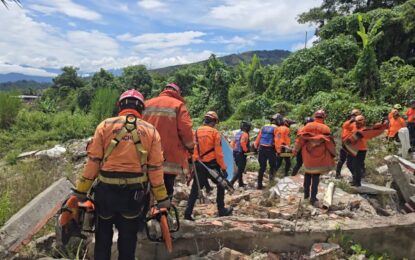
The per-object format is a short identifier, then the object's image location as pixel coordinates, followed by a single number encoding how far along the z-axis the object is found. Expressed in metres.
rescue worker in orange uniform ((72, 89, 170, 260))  3.50
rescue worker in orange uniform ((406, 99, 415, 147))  11.55
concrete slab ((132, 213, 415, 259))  4.77
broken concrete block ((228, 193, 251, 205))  7.32
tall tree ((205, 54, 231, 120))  22.69
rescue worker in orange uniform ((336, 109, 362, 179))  8.39
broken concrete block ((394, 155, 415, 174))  9.73
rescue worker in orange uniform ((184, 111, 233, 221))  5.98
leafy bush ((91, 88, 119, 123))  20.84
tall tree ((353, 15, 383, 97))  16.97
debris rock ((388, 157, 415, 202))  8.28
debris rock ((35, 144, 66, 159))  15.09
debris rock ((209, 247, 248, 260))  4.54
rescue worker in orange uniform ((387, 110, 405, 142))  11.34
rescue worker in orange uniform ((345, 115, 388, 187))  8.07
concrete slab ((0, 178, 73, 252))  4.49
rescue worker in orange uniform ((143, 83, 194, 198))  4.81
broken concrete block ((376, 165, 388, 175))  9.95
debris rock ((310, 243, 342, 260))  4.71
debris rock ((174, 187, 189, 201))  7.33
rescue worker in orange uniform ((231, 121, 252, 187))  9.20
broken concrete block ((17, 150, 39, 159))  15.87
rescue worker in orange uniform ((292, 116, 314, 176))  9.58
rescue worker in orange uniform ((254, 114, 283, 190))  8.88
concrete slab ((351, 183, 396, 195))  8.02
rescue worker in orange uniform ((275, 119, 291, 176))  8.84
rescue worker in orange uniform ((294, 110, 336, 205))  7.05
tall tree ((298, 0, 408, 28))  26.14
